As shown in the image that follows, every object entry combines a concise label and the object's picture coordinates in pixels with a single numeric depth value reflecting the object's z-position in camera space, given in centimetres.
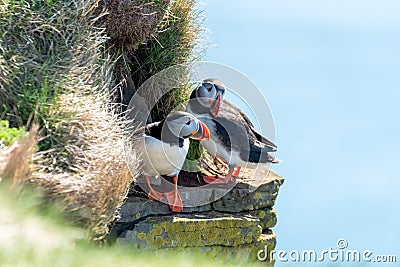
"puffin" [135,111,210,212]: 1511
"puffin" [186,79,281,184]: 1689
